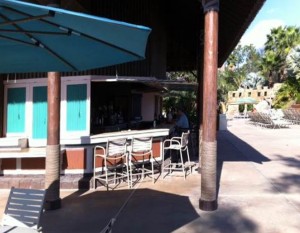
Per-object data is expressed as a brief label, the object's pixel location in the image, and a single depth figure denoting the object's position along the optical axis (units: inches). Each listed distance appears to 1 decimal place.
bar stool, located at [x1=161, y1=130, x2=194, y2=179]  196.3
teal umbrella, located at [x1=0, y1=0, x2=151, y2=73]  62.3
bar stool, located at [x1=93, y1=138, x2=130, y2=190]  173.8
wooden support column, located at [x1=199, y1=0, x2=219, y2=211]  134.9
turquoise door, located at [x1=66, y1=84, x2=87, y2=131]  190.6
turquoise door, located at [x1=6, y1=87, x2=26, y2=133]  209.8
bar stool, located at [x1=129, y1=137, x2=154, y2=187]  184.3
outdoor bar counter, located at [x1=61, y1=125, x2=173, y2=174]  181.7
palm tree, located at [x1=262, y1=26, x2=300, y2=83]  1037.6
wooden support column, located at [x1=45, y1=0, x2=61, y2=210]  139.9
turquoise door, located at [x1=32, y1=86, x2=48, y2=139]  203.9
